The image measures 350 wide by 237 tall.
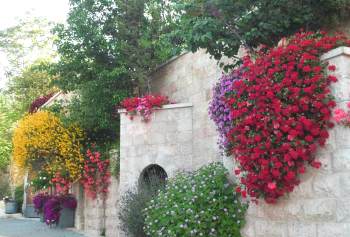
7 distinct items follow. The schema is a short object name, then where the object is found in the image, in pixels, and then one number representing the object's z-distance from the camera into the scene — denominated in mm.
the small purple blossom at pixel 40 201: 13570
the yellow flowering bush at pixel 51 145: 10867
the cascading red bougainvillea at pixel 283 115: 4547
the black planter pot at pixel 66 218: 12336
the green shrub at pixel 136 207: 7480
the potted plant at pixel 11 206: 19922
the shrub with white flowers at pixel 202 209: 5699
